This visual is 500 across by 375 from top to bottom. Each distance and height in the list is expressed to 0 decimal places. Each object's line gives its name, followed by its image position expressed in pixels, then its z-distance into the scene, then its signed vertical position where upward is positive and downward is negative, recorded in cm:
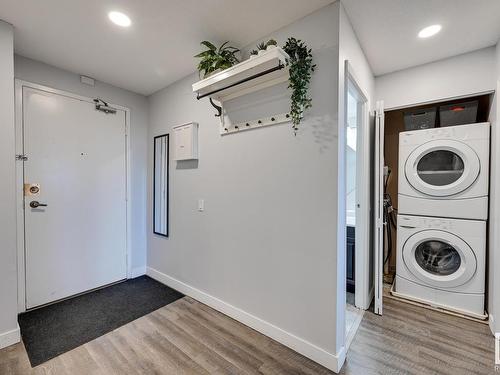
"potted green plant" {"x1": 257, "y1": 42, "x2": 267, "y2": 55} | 170 +98
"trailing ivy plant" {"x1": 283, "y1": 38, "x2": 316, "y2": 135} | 165 +77
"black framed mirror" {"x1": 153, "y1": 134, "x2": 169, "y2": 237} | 303 +0
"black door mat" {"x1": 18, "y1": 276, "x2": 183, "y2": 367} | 189 -127
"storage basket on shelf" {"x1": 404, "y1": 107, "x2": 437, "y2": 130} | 255 +73
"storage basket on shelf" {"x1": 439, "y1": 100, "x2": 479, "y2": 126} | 234 +73
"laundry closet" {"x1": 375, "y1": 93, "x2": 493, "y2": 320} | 224 -22
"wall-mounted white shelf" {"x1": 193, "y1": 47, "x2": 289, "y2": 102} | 162 +84
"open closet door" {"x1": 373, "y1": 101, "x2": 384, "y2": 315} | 229 -26
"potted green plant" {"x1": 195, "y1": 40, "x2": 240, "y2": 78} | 199 +106
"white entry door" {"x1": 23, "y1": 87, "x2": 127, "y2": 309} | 238 -14
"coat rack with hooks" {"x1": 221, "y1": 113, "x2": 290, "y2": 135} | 185 +52
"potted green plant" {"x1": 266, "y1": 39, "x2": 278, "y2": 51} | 166 +100
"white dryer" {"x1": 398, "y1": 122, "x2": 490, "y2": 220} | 223 +14
